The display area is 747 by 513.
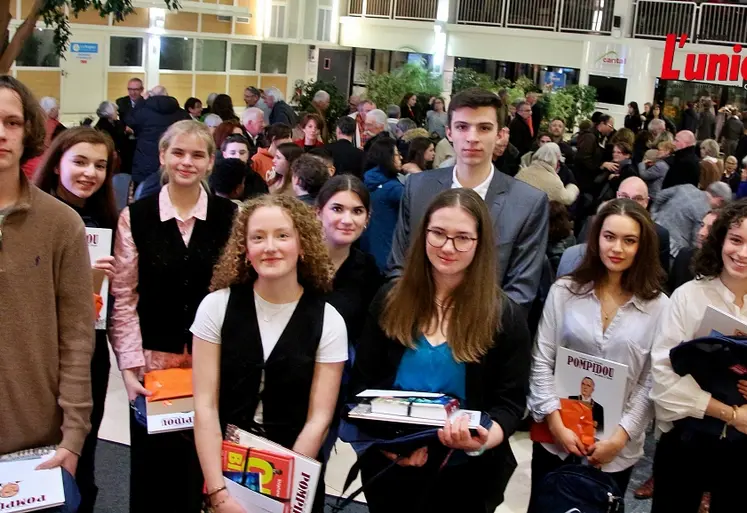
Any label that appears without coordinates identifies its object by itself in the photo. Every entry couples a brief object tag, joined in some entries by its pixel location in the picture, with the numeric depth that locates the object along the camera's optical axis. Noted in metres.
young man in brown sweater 2.17
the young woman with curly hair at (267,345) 2.56
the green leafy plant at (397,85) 16.75
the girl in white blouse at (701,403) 2.80
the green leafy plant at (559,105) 16.09
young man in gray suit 3.00
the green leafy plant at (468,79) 18.08
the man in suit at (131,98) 10.21
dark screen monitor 20.50
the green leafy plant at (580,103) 17.27
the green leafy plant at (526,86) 17.30
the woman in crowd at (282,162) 5.52
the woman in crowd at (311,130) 7.98
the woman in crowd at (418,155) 6.82
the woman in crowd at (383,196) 5.40
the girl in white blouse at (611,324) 2.99
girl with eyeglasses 2.54
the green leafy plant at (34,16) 8.00
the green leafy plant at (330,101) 13.89
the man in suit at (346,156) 7.12
